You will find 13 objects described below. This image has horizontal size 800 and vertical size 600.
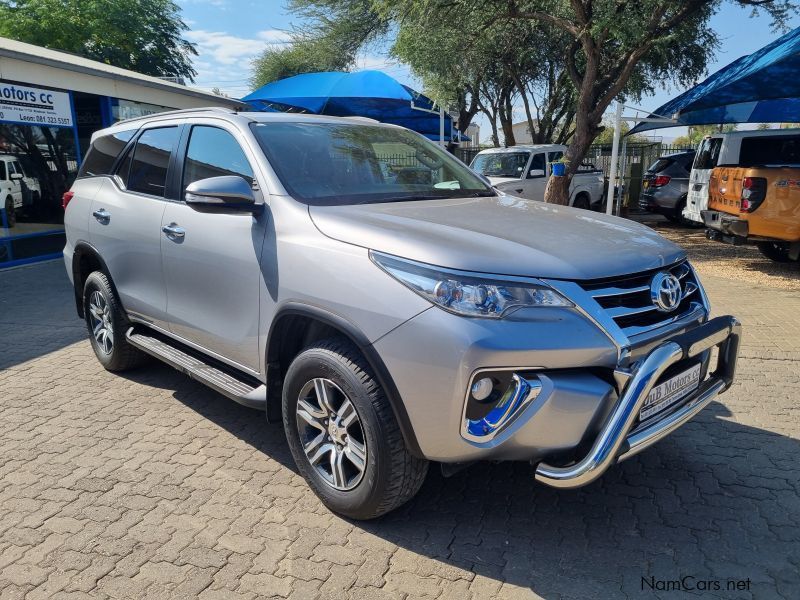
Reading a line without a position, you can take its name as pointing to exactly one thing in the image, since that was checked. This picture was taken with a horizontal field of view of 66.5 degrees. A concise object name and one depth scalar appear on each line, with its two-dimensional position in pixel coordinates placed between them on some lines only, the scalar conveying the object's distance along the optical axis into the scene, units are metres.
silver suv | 2.32
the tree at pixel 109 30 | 21.41
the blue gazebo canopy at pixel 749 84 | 10.33
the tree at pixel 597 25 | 10.01
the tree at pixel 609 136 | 29.81
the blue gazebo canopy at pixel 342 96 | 15.36
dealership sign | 9.65
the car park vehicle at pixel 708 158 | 9.39
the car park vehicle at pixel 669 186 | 14.28
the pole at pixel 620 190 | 15.26
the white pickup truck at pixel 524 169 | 13.35
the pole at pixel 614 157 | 11.30
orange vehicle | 7.59
